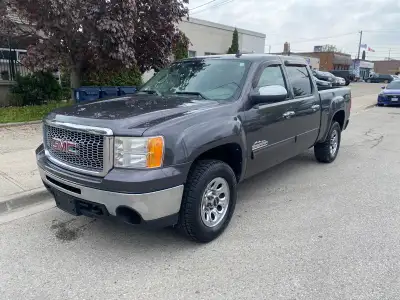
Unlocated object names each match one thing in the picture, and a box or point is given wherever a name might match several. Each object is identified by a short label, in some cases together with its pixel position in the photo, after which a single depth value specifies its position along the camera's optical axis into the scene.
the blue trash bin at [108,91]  9.31
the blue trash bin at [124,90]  9.55
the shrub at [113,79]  11.34
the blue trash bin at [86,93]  8.93
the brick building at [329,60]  63.19
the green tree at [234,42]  24.57
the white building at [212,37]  22.81
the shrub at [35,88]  10.92
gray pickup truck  2.85
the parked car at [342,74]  42.94
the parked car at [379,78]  55.34
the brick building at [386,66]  97.11
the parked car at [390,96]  17.66
